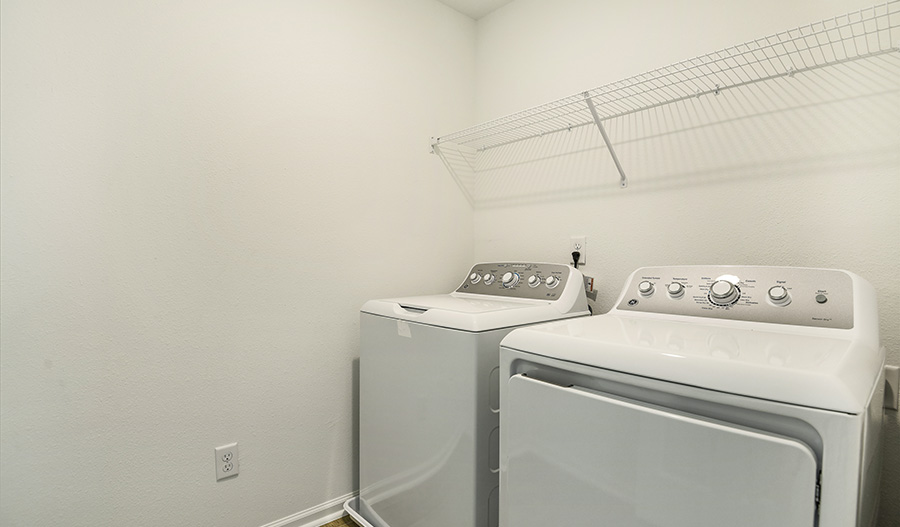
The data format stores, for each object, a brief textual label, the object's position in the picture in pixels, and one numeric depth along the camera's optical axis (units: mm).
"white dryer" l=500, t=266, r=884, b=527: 642
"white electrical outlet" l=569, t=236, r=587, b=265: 1781
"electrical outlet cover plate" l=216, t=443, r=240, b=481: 1472
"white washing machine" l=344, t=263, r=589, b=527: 1221
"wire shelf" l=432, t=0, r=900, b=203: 1149
